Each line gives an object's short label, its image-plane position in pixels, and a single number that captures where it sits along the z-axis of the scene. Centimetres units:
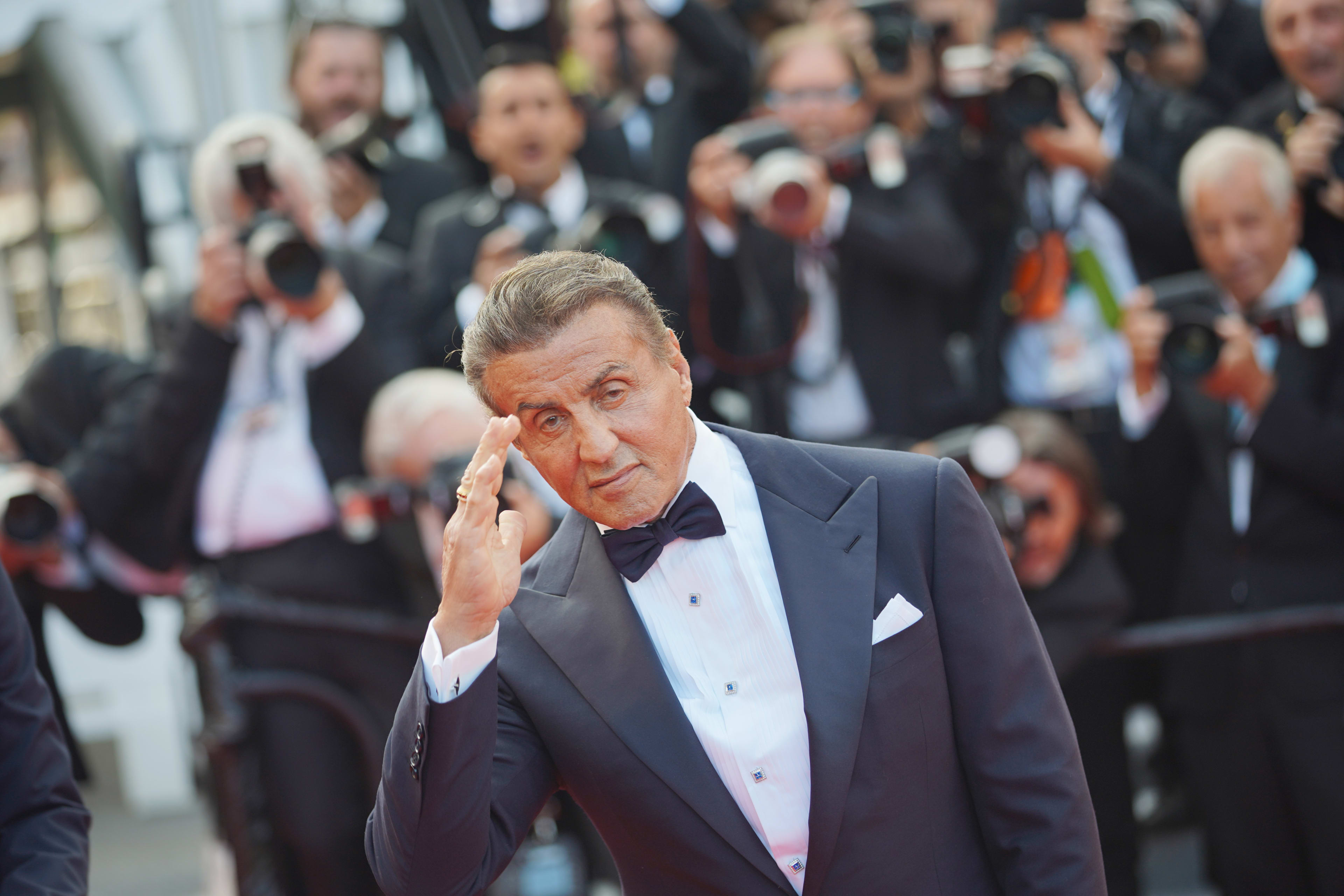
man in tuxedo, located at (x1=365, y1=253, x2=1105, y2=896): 356
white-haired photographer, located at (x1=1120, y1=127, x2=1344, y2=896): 673
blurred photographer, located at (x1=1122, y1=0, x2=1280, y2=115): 877
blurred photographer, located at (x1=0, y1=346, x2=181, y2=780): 746
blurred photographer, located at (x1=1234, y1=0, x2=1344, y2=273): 738
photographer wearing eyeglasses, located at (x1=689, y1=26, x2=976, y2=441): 783
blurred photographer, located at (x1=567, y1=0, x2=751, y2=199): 967
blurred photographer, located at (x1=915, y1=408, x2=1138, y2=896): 689
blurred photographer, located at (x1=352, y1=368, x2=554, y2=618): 695
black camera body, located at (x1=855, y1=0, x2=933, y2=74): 876
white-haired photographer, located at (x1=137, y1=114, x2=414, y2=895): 716
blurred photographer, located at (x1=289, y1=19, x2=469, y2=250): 923
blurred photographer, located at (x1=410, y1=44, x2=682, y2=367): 803
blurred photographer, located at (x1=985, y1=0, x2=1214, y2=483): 797
